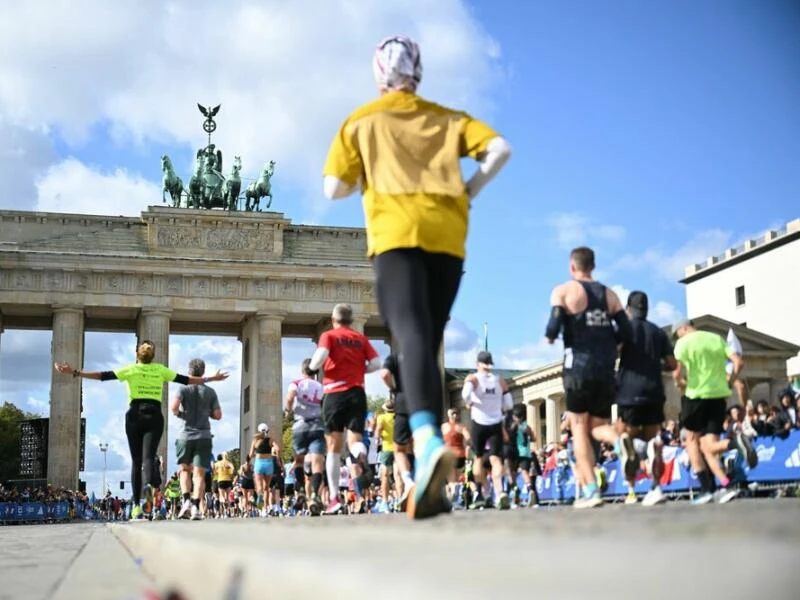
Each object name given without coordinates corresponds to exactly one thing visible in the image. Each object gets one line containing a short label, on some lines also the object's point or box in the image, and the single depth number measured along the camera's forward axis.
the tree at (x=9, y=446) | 83.50
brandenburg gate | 58.50
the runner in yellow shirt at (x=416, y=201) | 5.09
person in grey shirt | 15.19
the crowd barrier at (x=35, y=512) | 44.69
